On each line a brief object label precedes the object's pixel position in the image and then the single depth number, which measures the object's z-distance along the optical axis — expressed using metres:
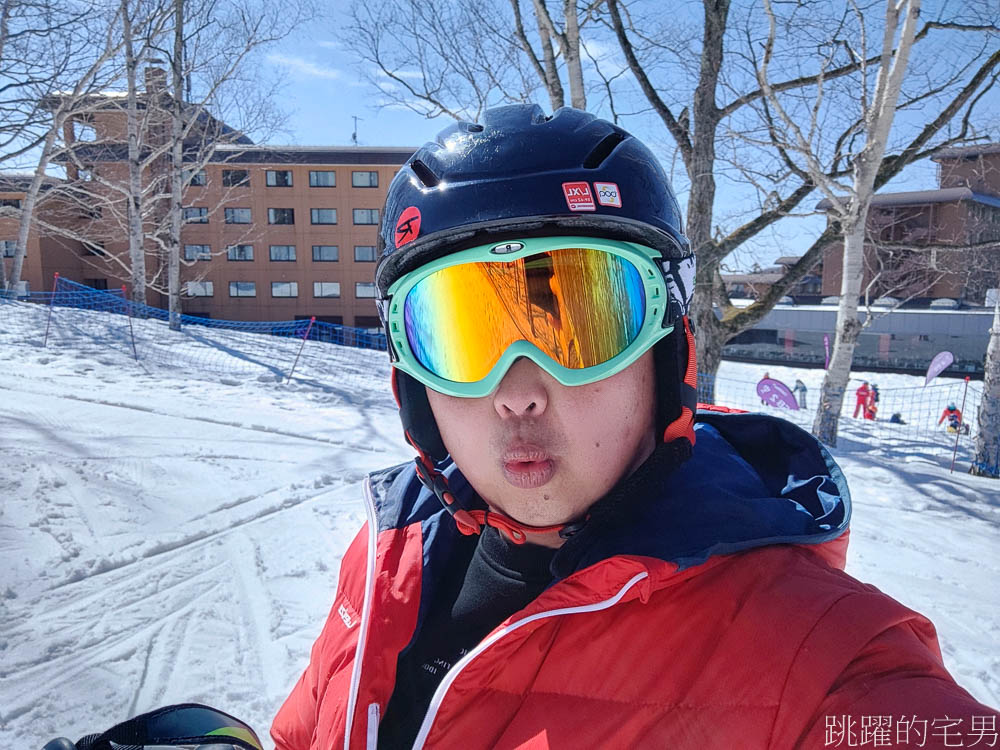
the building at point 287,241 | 31.50
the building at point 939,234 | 17.12
